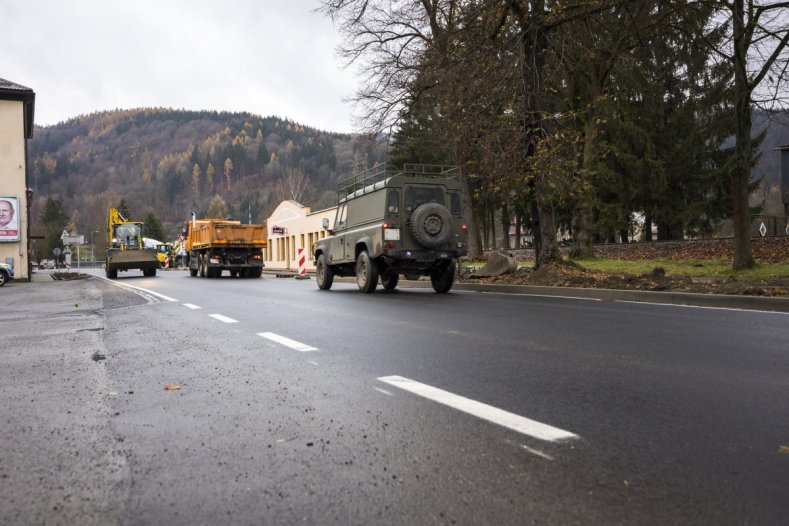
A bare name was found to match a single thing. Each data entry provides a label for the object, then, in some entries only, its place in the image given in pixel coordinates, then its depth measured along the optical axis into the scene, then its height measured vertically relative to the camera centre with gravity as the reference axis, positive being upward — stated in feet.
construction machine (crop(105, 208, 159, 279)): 108.68 +2.41
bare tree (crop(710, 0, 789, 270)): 56.44 +17.46
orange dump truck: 100.12 +2.90
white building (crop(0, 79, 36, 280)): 115.14 +16.38
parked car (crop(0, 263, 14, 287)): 95.03 -0.57
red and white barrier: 102.22 +0.80
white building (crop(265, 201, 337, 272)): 143.74 +7.58
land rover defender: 47.55 +2.62
